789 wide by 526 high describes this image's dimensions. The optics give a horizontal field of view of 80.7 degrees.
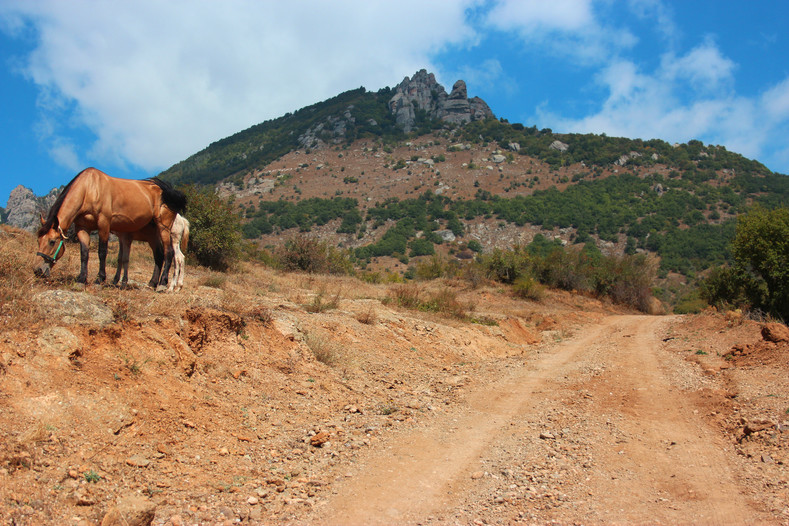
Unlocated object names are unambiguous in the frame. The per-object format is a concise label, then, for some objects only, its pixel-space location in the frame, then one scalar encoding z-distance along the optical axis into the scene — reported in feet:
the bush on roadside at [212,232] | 66.74
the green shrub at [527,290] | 94.02
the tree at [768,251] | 66.18
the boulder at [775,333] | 35.14
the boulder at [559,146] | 344.80
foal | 30.94
